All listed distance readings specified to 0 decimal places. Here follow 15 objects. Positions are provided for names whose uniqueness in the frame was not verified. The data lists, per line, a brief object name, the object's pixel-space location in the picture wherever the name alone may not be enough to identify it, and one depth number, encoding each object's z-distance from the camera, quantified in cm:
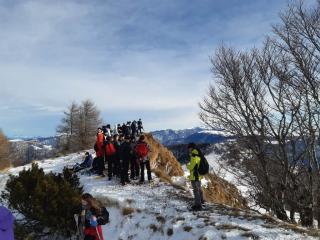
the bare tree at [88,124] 3205
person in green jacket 853
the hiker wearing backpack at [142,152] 1104
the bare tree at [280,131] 937
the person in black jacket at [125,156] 1097
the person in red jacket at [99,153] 1213
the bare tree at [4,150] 3319
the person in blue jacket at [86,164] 1337
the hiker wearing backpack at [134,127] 1630
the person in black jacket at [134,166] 1123
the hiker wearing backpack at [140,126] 1664
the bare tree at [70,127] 3363
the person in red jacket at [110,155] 1155
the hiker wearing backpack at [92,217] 543
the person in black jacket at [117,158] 1137
